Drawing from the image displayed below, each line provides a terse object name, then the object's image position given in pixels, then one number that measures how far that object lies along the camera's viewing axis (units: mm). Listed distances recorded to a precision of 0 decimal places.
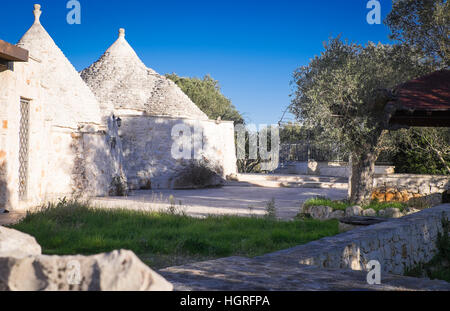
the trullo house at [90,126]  10391
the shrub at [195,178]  20922
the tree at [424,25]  13632
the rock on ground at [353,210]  10125
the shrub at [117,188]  16844
